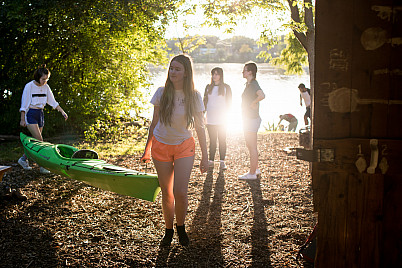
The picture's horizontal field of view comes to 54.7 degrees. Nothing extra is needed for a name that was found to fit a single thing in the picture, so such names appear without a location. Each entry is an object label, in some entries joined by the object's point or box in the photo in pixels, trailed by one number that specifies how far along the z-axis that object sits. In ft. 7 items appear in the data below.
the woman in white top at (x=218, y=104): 22.86
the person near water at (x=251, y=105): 20.10
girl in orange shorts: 12.02
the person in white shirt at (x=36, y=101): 21.09
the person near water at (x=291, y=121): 65.16
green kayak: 15.12
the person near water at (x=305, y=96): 40.93
